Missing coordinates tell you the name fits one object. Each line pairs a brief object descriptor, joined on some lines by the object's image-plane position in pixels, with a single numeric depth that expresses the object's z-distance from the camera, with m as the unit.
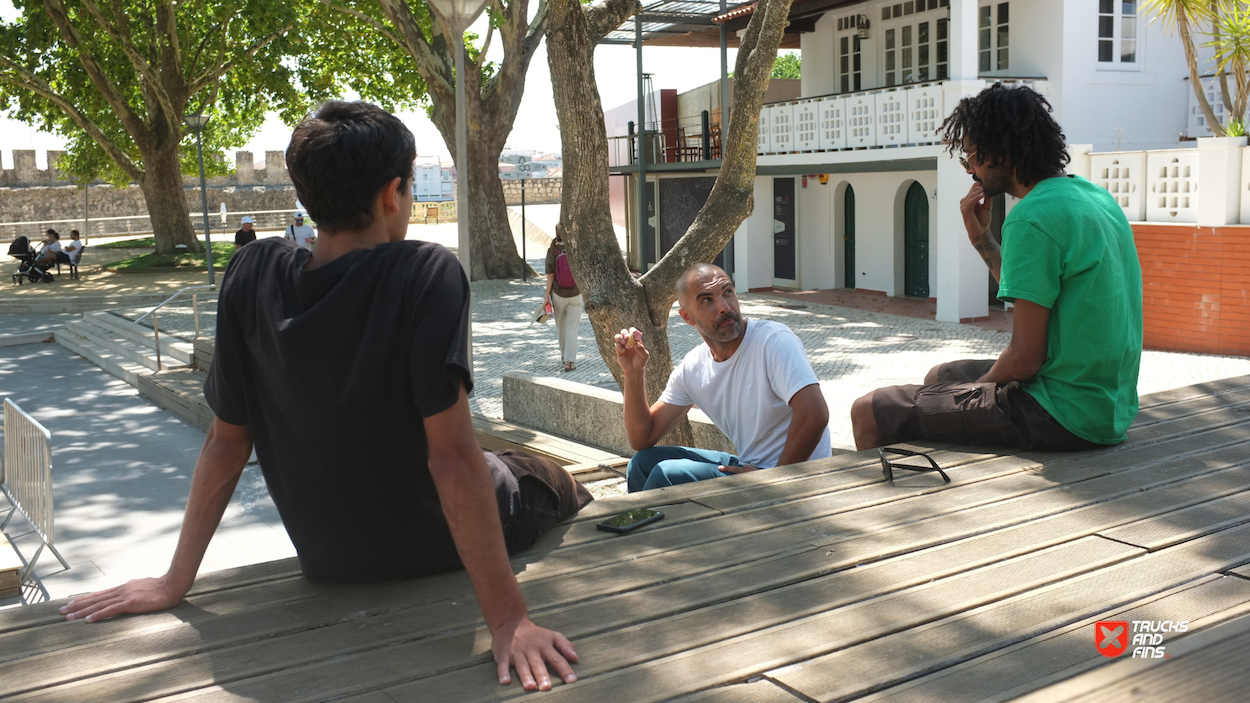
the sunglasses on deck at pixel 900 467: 3.57
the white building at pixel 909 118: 17.56
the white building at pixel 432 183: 113.38
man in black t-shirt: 2.34
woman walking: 13.14
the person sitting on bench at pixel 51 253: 27.75
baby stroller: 27.36
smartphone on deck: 3.13
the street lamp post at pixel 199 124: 24.70
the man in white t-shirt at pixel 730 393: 4.13
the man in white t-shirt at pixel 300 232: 23.41
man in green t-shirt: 3.61
